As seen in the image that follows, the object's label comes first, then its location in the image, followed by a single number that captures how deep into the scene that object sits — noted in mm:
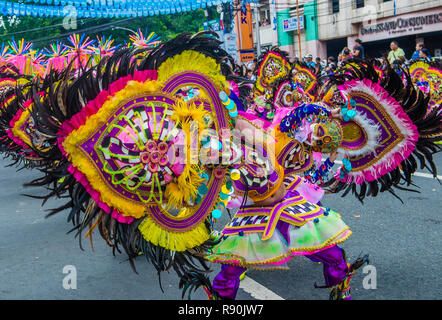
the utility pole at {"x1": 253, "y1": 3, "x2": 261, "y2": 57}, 24891
